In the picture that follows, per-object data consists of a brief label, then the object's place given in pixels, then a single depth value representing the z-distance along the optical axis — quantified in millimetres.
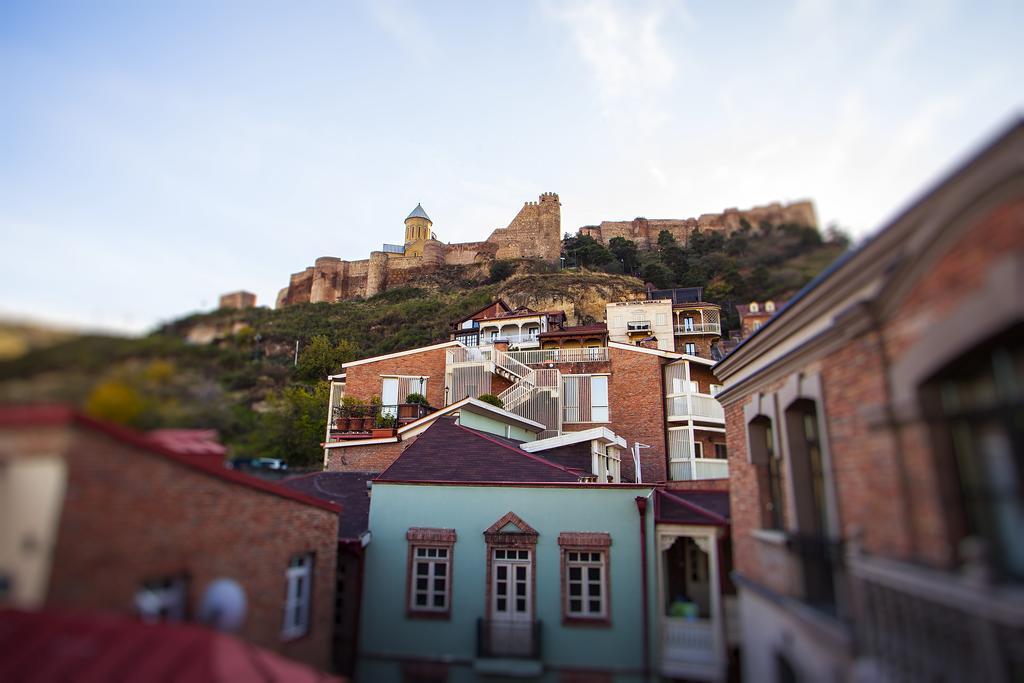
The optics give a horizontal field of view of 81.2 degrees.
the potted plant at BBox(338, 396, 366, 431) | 20672
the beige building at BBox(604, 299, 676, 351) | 46906
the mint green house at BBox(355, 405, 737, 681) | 10875
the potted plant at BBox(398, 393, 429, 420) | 22078
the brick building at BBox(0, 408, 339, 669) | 4207
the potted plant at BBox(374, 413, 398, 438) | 20870
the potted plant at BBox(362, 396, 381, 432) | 21047
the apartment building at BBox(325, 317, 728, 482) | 24312
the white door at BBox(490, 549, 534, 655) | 10984
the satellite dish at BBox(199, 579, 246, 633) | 5570
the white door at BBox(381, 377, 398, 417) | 25344
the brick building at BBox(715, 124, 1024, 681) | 3816
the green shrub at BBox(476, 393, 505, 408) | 22516
